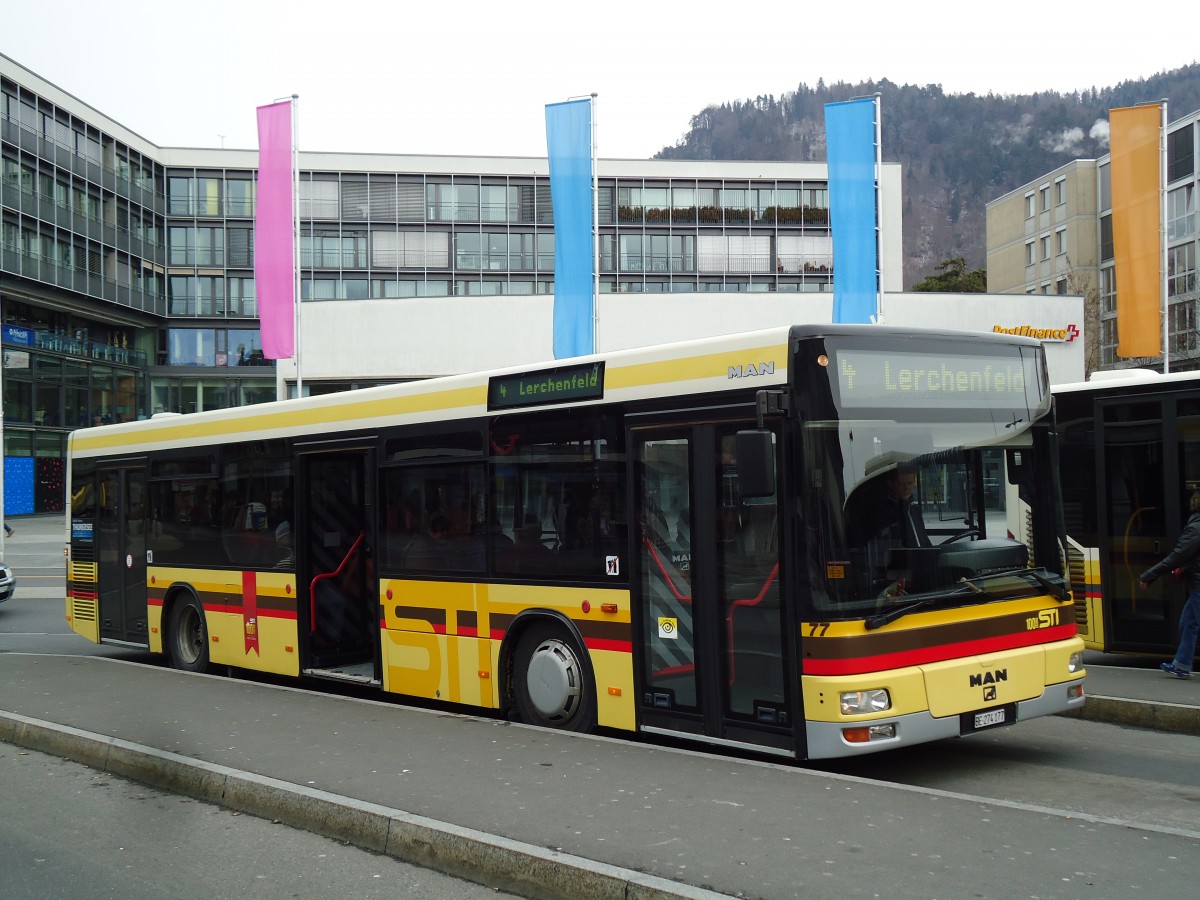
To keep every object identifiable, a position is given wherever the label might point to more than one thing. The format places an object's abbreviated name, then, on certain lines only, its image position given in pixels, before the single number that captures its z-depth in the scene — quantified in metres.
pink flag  25.58
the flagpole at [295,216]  25.64
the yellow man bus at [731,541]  7.22
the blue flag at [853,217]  23.22
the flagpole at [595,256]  24.11
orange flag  22.58
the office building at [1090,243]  63.53
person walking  10.36
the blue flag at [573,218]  24.22
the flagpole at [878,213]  22.86
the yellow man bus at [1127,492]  11.15
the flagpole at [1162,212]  22.31
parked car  20.64
